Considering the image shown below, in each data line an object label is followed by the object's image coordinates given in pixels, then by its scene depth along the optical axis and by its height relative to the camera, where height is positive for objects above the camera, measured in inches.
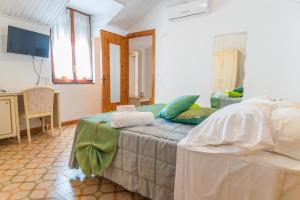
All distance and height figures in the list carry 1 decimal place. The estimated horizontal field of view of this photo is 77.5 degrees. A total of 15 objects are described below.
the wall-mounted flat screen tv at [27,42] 114.1 +27.4
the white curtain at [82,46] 161.8 +34.6
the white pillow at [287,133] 33.5 -8.8
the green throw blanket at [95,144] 61.1 -20.2
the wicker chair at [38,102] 109.2 -10.7
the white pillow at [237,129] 35.8 -9.1
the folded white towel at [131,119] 61.3 -11.5
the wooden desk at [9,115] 103.0 -17.2
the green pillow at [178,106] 71.1 -8.2
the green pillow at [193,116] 65.7 -11.0
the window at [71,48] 149.1 +30.7
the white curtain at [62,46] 147.5 +31.4
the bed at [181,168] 32.9 -18.3
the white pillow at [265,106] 42.9 -5.0
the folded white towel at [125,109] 73.5 -9.5
